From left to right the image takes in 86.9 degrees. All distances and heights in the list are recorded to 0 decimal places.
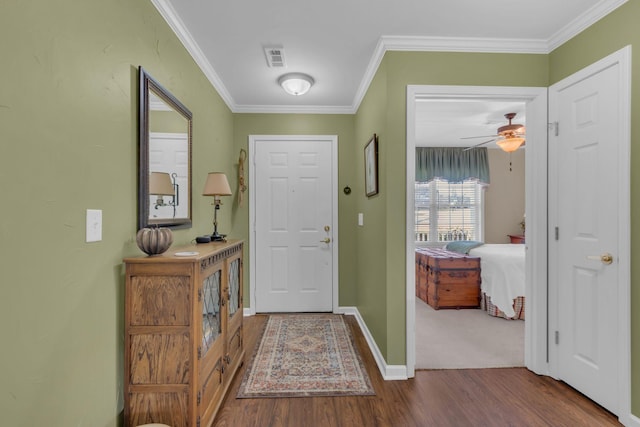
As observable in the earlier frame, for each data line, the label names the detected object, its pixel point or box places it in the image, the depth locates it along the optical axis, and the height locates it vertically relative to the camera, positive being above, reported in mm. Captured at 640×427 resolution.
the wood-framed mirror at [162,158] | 1708 +322
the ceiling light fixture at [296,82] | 3012 +1195
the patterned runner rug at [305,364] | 2238 -1156
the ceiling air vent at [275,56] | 2549 +1239
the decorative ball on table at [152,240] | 1554 -128
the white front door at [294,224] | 3910 -118
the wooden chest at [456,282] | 4051 -806
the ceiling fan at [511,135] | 4184 +1025
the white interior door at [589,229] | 1932 -82
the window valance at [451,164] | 6230 +950
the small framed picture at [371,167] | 2744 +418
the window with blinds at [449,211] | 6449 +79
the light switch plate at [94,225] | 1325 -52
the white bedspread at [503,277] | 3633 -679
